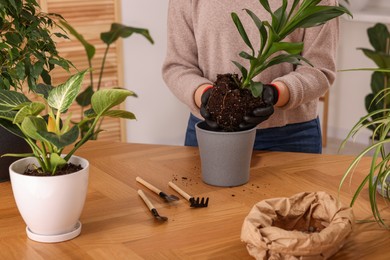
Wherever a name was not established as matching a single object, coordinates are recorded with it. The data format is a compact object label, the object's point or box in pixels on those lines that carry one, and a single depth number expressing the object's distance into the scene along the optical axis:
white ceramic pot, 1.69
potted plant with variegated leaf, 1.69
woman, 2.48
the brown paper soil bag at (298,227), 1.58
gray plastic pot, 2.02
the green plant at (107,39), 3.89
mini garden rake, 1.90
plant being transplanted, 1.98
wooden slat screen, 4.10
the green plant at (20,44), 1.97
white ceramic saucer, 1.74
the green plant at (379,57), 4.34
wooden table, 1.69
